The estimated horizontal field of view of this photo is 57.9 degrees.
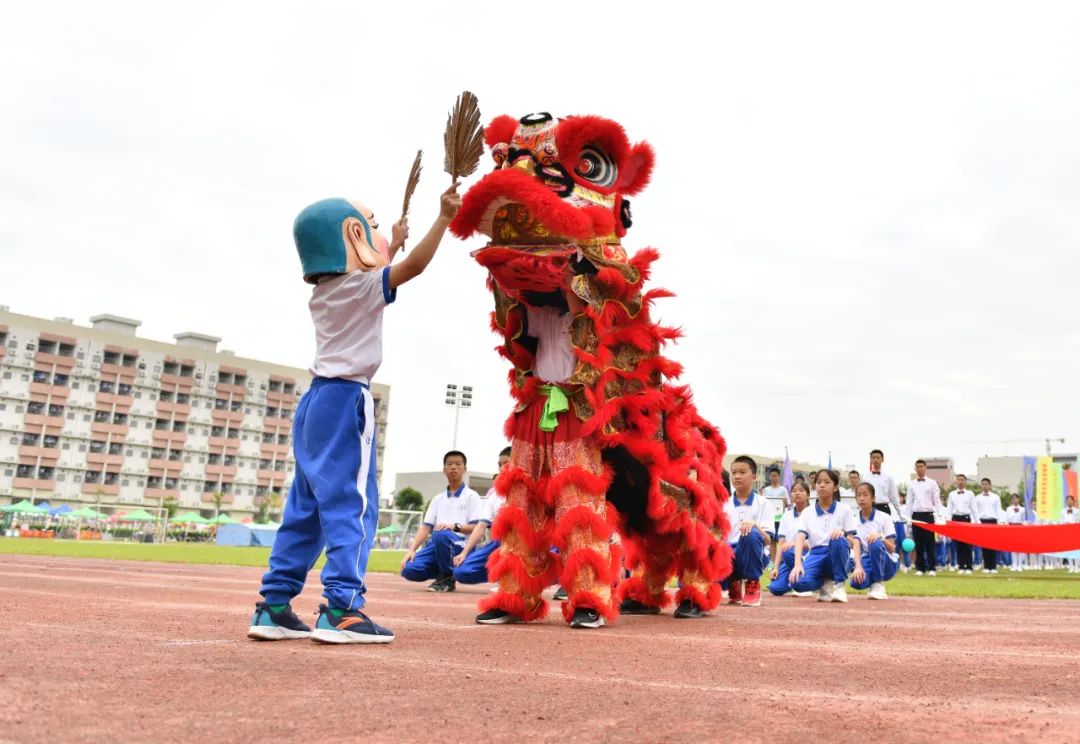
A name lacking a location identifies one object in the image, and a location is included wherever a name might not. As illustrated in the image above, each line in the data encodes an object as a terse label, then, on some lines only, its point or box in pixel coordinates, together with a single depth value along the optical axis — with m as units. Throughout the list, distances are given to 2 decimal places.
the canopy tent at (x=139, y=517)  48.86
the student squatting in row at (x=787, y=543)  10.10
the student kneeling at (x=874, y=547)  9.43
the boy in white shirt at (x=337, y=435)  4.04
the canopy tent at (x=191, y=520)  52.70
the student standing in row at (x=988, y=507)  19.31
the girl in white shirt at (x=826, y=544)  9.03
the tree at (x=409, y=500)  79.12
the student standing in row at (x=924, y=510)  15.92
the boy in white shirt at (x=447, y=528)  9.75
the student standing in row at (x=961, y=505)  18.47
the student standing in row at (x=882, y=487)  13.83
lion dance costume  5.41
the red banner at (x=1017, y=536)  13.51
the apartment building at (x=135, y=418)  63.41
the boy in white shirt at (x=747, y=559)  8.12
